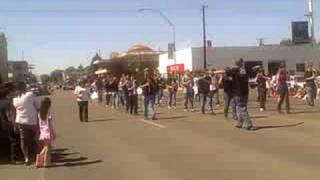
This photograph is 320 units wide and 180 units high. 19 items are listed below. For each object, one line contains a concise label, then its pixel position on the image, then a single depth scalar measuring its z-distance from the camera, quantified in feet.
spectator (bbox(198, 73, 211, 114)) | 66.83
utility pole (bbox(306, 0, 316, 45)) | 135.07
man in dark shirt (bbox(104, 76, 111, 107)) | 91.94
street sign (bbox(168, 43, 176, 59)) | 195.62
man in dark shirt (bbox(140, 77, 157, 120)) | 62.77
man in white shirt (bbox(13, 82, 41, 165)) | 34.12
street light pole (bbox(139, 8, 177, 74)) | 197.37
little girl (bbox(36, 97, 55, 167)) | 33.03
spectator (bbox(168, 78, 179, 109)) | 86.19
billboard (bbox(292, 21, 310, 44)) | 161.46
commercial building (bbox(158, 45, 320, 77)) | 197.37
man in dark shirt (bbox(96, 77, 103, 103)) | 113.37
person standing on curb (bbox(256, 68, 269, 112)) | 67.16
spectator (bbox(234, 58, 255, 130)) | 46.97
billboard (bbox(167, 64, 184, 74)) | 200.44
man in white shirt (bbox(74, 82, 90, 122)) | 64.71
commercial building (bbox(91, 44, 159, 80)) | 269.96
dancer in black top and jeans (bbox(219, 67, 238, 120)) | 51.35
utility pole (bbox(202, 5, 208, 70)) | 181.62
